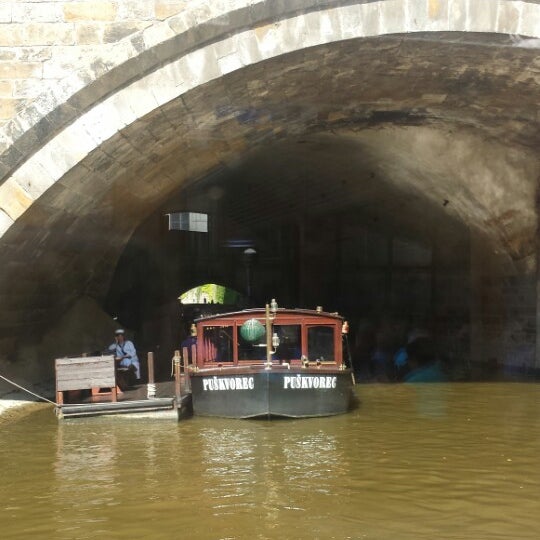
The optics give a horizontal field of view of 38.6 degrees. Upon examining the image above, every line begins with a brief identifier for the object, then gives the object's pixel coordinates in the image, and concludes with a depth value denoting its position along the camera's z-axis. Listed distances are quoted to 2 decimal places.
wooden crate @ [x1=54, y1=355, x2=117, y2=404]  10.37
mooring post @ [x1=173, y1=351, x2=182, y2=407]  10.47
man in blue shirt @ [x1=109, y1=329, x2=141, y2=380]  12.03
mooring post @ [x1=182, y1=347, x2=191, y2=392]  11.48
